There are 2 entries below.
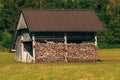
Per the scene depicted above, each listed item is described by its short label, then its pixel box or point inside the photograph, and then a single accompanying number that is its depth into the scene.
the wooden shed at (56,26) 58.19
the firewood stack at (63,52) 57.81
